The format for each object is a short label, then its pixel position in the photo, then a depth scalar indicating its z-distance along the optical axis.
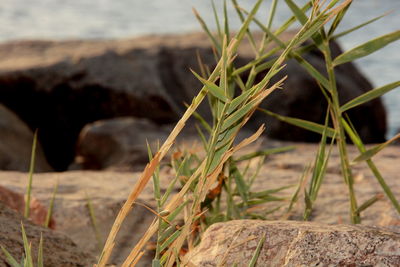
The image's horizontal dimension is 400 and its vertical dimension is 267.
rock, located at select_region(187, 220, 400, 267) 1.28
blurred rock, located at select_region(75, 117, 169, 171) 2.89
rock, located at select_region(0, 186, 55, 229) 1.81
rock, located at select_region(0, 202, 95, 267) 1.48
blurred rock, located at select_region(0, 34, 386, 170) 3.51
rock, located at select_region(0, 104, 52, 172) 3.07
